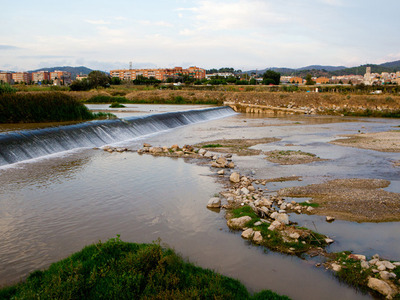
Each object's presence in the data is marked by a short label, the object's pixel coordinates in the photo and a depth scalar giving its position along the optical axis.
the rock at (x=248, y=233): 7.12
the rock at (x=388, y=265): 5.64
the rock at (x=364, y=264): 5.73
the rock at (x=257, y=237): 6.90
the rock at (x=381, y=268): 5.61
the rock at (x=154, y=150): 16.73
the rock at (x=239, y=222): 7.60
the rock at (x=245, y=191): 9.73
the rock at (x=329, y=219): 8.12
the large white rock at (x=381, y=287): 5.16
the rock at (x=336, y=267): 5.82
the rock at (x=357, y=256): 6.04
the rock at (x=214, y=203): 8.98
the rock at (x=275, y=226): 7.17
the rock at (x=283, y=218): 7.62
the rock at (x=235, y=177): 11.31
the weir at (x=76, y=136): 14.65
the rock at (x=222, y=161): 13.70
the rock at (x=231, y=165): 13.59
